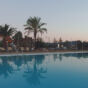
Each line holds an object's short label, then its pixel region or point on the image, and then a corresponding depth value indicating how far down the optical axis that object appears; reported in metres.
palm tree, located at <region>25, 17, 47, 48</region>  20.45
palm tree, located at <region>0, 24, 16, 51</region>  18.86
